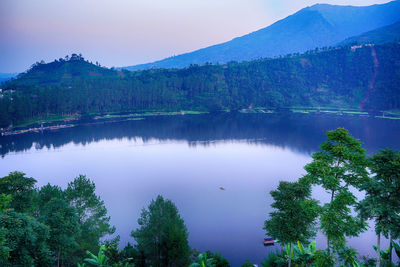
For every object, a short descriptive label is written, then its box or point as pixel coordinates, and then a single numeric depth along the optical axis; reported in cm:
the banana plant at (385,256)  2447
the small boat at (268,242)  3350
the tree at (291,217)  2222
